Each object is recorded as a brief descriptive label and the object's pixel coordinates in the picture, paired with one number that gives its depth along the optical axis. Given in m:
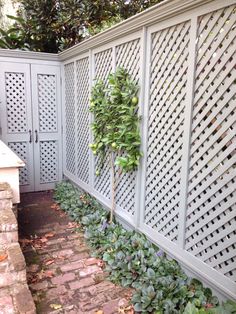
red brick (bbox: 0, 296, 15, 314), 1.63
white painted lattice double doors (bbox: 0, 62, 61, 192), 4.50
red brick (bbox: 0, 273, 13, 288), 1.87
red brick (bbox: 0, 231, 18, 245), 2.20
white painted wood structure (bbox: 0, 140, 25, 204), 2.69
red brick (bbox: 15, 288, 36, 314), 1.62
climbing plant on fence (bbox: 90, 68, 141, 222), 2.71
